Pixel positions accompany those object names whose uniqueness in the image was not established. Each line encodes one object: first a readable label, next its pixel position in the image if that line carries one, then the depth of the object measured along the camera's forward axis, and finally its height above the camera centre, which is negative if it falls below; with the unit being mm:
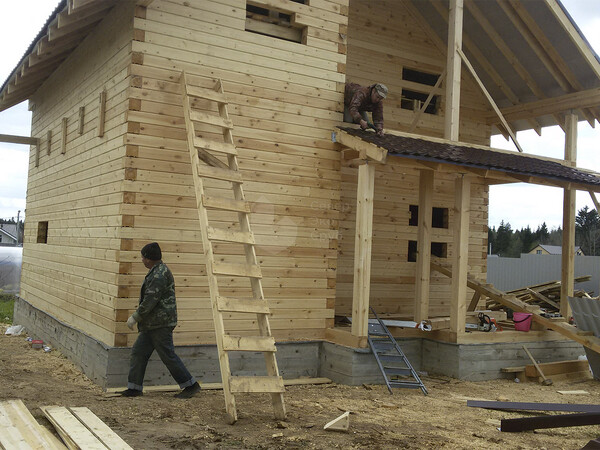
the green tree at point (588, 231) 60594 +3625
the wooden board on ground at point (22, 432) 5043 -1748
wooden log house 8227 +1487
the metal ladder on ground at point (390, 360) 8699 -1587
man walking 7188 -988
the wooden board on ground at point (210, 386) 7708 -1881
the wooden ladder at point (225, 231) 6398 +199
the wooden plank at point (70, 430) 5094 -1741
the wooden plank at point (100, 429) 5099 -1735
